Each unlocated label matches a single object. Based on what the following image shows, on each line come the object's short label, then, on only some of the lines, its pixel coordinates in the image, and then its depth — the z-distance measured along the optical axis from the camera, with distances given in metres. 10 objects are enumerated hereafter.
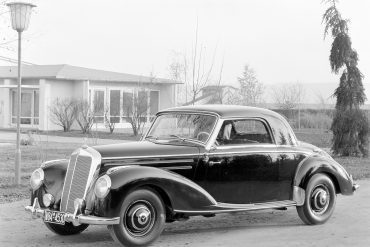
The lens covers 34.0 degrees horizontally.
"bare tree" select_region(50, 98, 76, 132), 34.81
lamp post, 11.76
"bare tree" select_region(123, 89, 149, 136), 33.02
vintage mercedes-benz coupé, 6.77
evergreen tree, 19.50
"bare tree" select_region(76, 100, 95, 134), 32.91
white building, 36.41
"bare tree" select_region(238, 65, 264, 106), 40.16
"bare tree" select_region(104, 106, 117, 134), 33.44
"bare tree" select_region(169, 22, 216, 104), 21.38
